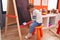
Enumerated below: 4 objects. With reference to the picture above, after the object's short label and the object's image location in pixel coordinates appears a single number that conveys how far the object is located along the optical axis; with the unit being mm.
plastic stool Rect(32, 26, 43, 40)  1727
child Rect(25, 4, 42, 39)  1808
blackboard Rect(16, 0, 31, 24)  1942
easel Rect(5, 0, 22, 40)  1780
